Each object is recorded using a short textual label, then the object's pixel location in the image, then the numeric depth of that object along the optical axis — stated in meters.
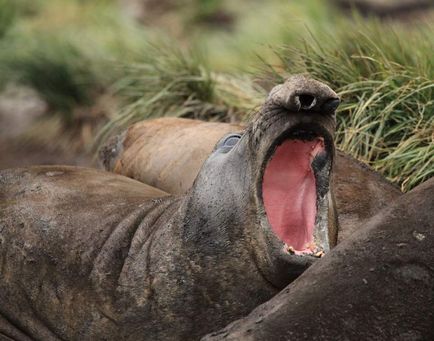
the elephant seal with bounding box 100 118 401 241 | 12.08
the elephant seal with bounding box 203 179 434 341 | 8.58
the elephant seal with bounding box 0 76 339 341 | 9.82
